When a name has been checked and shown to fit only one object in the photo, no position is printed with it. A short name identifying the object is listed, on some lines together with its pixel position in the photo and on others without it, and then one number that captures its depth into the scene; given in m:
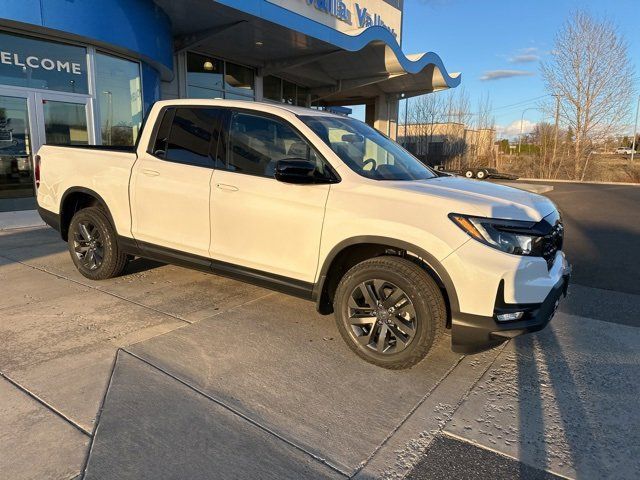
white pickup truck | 3.01
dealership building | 9.60
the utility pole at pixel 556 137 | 34.62
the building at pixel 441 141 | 35.75
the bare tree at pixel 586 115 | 33.22
